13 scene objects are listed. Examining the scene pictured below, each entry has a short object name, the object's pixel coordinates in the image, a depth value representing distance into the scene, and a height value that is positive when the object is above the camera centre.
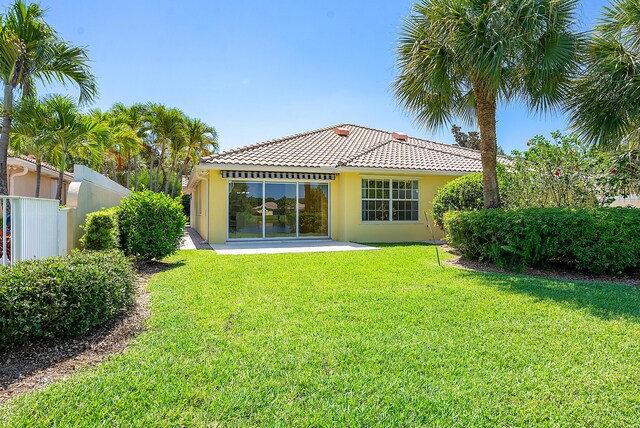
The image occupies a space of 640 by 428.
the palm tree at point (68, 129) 13.66 +3.87
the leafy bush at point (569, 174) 13.41 +1.97
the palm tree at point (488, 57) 10.28 +5.17
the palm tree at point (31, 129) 12.38 +3.75
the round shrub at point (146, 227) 11.63 -0.06
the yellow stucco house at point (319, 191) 18.66 +1.92
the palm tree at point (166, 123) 38.47 +11.14
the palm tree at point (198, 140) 41.81 +10.27
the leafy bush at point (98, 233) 10.09 -0.22
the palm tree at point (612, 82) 10.94 +4.52
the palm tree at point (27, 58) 11.01 +5.46
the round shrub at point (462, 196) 17.12 +1.40
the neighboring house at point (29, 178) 19.96 +3.07
